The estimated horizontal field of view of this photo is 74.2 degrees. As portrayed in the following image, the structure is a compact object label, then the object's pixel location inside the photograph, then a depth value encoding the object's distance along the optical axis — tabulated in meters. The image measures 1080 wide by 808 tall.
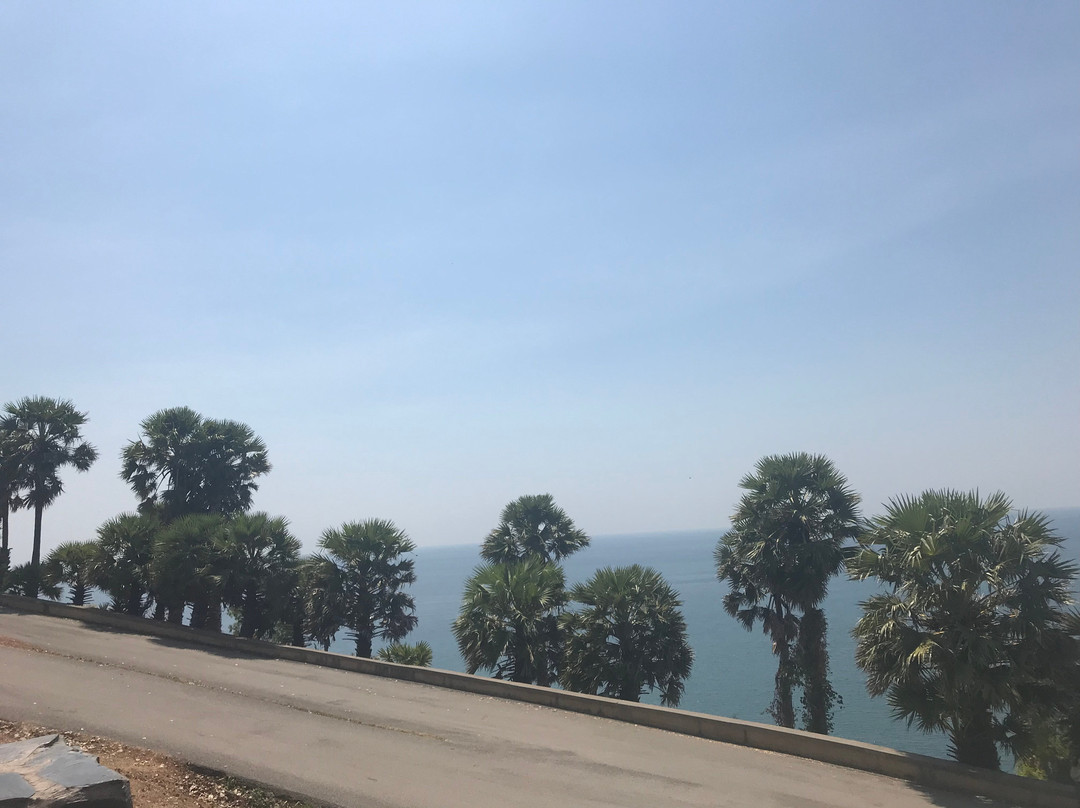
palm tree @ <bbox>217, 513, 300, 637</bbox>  22.00
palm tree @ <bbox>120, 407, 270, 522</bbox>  29.95
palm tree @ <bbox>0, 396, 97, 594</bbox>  31.06
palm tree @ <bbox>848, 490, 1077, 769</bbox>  10.23
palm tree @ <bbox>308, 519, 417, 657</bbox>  22.77
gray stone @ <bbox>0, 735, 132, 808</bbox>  6.95
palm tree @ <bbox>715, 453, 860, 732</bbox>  19.61
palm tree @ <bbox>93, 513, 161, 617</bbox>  24.02
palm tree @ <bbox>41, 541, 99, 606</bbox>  25.72
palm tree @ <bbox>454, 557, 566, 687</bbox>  18.38
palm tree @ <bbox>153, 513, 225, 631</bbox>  21.97
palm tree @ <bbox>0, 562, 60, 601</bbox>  28.55
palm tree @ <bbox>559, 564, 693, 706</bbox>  17.41
